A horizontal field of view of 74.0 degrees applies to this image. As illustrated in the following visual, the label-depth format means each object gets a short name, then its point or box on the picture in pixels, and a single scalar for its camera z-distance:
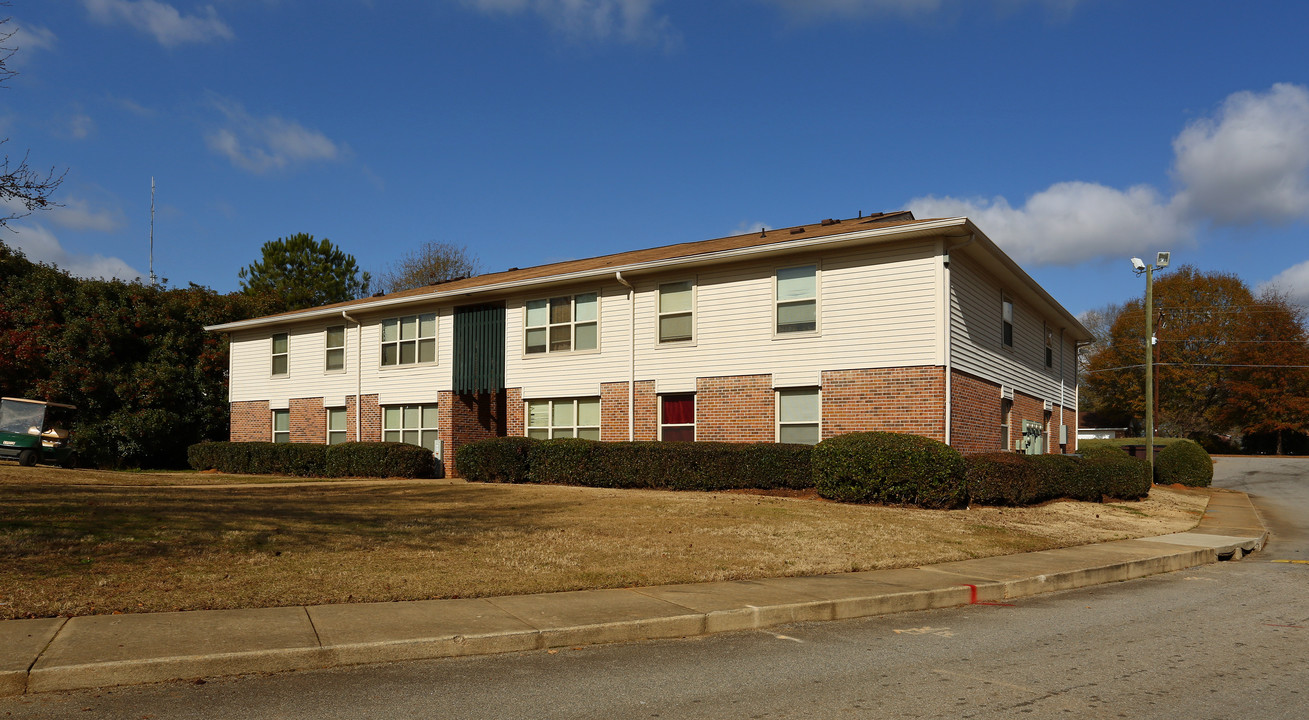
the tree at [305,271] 62.75
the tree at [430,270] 60.12
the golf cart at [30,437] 26.48
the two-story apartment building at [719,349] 18.33
